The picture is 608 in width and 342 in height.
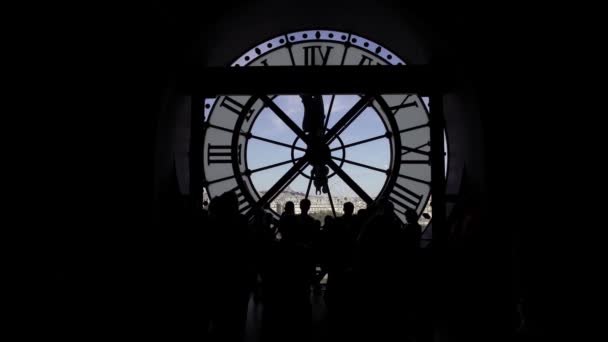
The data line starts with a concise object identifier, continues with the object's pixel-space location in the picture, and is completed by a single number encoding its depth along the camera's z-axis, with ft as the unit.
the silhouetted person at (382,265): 5.91
